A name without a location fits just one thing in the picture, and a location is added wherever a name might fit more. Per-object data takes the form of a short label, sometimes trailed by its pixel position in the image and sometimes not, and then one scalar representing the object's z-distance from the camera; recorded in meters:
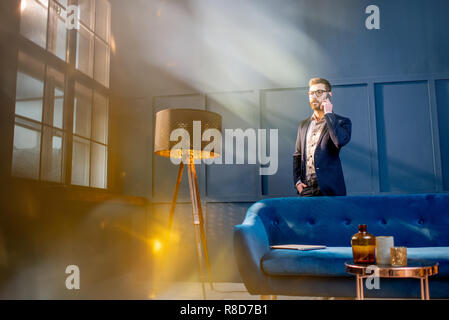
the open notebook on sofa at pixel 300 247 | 2.46
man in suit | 3.12
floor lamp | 3.32
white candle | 1.94
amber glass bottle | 1.95
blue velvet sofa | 2.36
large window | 3.14
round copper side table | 1.74
